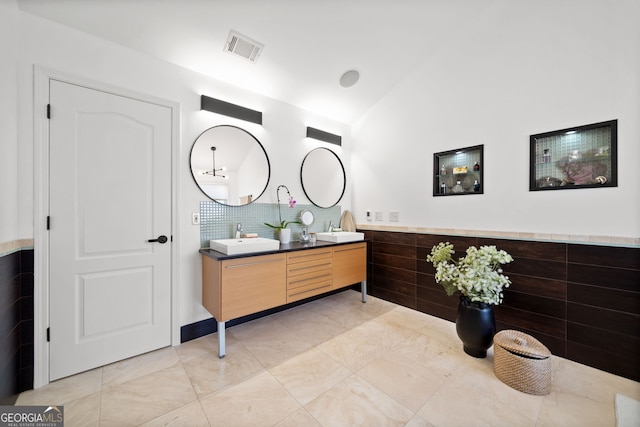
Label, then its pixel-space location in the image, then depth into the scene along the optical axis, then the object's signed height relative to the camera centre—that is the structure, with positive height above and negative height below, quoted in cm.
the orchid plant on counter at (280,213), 280 -1
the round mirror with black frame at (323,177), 318 +48
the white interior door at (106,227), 173 -12
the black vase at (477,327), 196 -92
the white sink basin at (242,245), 205 -29
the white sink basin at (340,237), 285 -29
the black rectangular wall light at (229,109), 231 +103
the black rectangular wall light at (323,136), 316 +104
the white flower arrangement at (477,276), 194 -52
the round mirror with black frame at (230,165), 233 +48
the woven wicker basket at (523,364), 160 -101
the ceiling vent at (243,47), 210 +147
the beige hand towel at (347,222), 355 -14
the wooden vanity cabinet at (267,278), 199 -62
